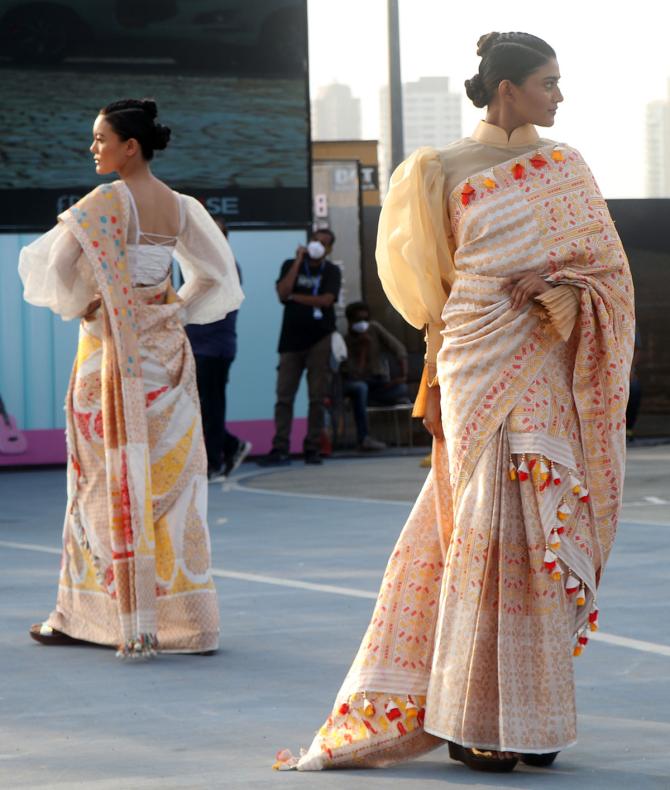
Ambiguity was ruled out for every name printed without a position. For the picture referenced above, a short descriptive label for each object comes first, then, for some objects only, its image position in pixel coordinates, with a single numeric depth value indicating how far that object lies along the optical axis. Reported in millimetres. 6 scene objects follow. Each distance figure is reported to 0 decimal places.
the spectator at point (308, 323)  15727
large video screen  16703
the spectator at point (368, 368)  17641
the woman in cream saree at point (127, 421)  6699
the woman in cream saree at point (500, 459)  4566
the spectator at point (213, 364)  13828
